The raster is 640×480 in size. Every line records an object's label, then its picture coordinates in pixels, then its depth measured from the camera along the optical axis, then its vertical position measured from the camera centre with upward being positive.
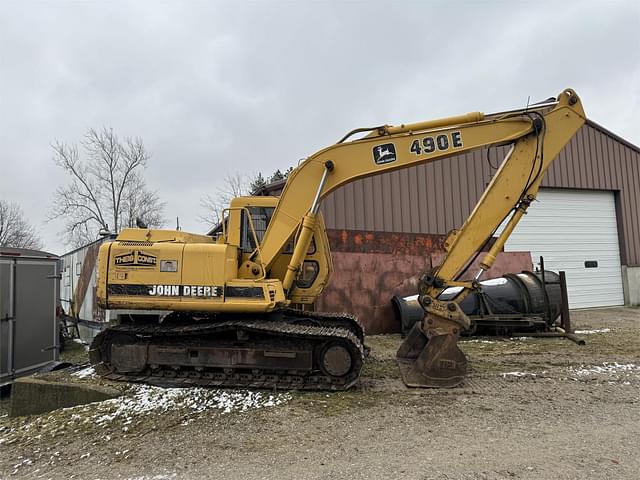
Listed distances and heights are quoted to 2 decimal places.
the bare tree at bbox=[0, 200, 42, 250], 39.66 +4.29
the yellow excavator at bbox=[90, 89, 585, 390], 5.70 -0.10
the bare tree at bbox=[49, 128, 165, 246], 32.28 +5.40
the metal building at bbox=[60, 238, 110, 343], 10.78 -0.42
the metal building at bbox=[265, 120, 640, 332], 13.14 +1.87
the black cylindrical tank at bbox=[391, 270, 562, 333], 9.69 -0.96
